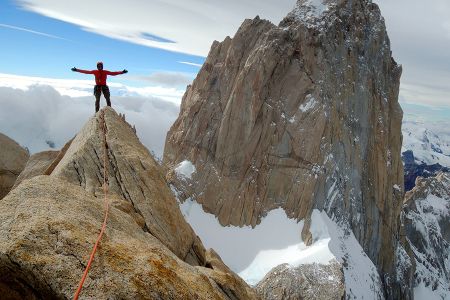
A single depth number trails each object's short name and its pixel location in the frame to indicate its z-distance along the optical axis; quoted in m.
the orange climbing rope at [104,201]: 6.98
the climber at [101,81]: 22.01
